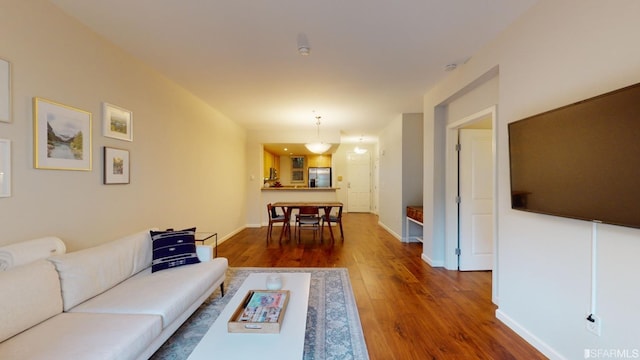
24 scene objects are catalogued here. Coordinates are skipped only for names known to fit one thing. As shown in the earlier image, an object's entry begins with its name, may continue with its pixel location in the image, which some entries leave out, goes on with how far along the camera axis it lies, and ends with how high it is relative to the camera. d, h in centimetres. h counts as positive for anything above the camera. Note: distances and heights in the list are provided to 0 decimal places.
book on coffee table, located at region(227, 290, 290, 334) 154 -85
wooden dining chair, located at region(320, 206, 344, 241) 532 -78
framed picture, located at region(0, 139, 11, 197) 167 +8
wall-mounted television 127 +12
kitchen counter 698 -23
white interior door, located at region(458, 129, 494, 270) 353 -26
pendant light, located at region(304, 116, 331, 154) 608 +79
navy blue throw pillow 241 -65
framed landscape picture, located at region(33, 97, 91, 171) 188 +34
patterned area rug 188 -122
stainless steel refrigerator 950 +18
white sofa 132 -81
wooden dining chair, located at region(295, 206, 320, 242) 504 -72
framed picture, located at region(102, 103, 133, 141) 245 +57
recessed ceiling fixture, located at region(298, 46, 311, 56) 248 +124
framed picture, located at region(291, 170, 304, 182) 977 +15
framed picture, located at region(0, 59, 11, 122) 166 +57
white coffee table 134 -89
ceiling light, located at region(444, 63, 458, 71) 297 +129
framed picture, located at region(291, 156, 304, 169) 970 +67
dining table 519 -53
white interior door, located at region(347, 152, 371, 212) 964 -7
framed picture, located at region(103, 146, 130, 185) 246 +14
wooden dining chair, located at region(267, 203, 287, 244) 526 -77
